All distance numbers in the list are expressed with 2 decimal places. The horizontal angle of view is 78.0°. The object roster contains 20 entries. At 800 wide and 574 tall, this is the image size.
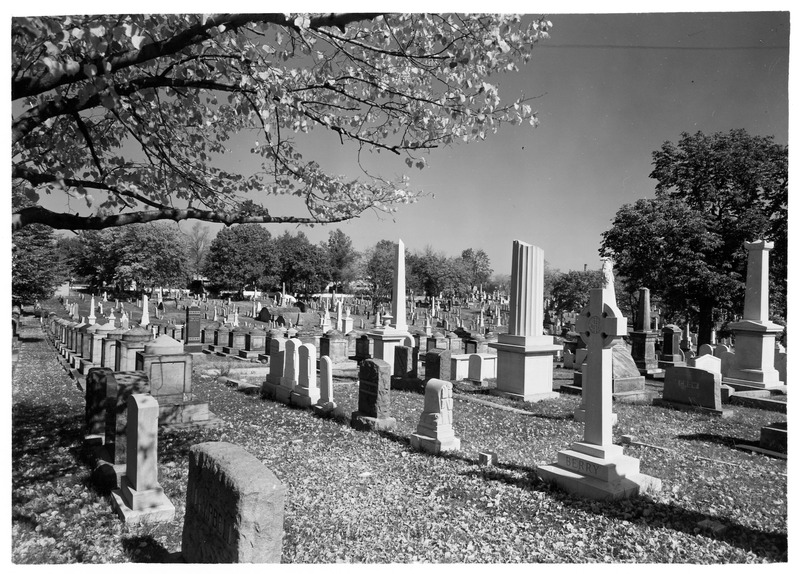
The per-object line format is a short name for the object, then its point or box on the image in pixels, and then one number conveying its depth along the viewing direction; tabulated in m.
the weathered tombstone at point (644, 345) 14.01
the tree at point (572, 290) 35.59
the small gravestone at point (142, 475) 3.99
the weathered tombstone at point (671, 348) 15.13
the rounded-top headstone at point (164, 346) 8.00
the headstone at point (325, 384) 7.99
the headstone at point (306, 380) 8.45
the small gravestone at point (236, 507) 2.67
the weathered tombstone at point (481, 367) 11.32
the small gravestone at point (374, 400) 6.80
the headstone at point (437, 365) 10.26
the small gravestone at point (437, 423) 5.81
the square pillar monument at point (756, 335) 10.22
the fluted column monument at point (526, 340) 9.08
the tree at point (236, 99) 3.59
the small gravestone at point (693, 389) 8.16
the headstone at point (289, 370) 8.95
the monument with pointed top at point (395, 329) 12.38
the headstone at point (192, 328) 16.94
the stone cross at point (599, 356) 4.65
